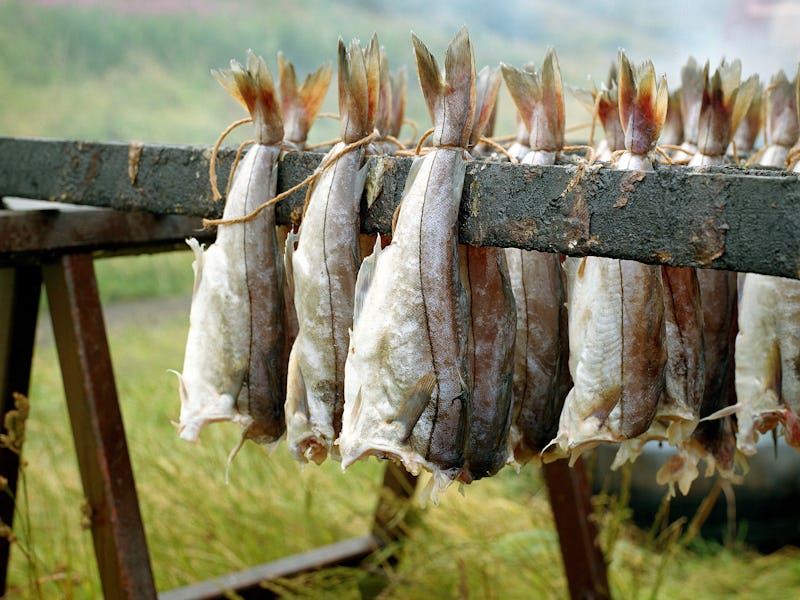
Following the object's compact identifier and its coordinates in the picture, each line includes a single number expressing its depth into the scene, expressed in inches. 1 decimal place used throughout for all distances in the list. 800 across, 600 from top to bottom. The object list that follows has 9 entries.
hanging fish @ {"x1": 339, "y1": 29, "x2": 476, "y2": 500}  40.8
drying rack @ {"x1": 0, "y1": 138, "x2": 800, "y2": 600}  36.0
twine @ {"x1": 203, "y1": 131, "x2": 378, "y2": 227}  45.3
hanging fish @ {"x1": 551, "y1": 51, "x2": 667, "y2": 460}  42.8
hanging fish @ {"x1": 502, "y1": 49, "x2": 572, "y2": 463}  47.8
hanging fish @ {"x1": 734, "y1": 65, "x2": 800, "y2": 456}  44.5
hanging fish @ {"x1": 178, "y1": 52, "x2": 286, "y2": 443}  49.1
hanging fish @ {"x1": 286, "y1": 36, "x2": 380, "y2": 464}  45.3
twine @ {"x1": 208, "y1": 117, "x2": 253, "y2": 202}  52.2
